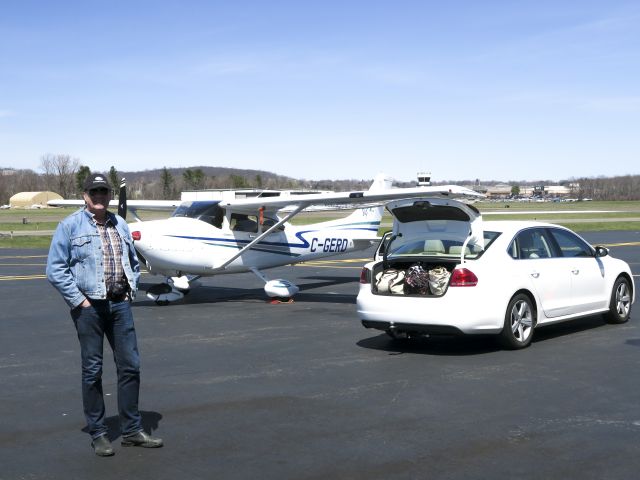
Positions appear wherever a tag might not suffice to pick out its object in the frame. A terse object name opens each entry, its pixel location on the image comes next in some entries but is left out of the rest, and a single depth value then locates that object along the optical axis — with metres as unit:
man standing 5.68
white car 9.08
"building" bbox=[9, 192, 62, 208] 165.50
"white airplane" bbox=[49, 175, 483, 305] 14.66
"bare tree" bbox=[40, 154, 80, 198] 162.57
